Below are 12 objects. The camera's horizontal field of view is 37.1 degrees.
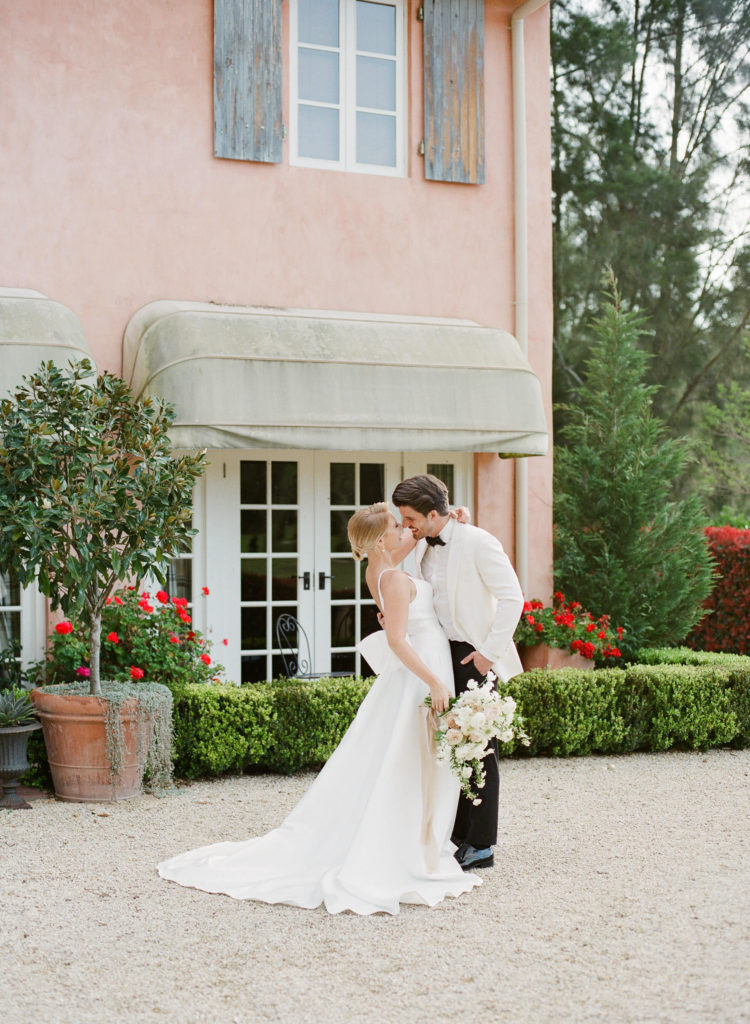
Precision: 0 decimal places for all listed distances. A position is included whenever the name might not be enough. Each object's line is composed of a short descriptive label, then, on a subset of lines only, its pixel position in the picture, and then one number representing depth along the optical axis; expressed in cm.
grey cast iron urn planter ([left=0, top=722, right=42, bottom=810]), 775
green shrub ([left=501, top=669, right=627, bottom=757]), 935
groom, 608
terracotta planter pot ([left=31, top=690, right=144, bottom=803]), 783
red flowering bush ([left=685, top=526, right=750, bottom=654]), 1380
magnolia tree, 764
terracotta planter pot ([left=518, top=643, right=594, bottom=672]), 1076
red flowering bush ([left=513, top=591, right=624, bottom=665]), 1071
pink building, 957
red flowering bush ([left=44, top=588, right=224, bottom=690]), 882
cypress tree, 1153
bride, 575
